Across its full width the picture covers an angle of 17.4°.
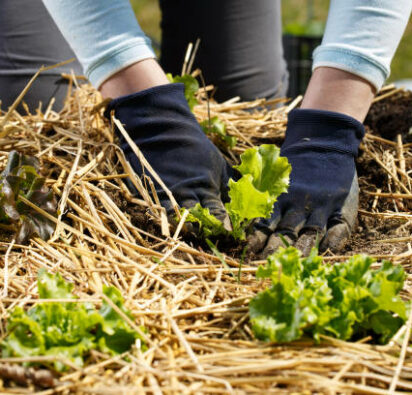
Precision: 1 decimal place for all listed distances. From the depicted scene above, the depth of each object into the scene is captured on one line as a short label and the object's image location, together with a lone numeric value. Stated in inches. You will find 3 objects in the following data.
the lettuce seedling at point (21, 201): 51.1
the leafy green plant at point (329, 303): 44.9
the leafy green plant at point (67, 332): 44.3
